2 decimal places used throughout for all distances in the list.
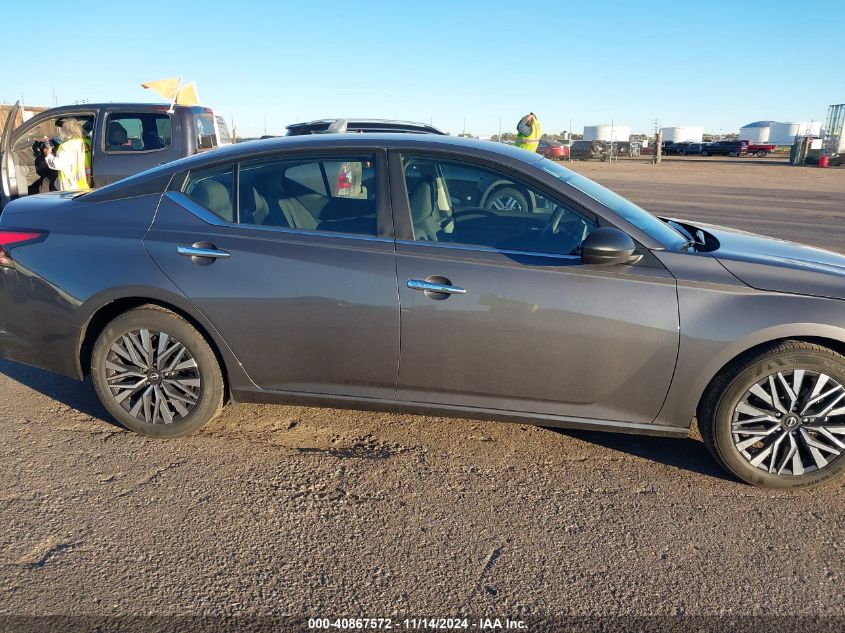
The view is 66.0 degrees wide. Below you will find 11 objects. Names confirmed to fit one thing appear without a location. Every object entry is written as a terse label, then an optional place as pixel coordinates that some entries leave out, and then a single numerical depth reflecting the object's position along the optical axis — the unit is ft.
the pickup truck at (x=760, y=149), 182.70
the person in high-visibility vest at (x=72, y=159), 26.94
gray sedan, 9.88
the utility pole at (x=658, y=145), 122.33
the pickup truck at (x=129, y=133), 27.27
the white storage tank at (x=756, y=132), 235.20
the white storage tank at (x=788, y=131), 224.33
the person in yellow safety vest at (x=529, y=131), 42.37
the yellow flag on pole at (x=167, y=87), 27.35
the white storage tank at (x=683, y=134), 226.58
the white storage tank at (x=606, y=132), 210.79
